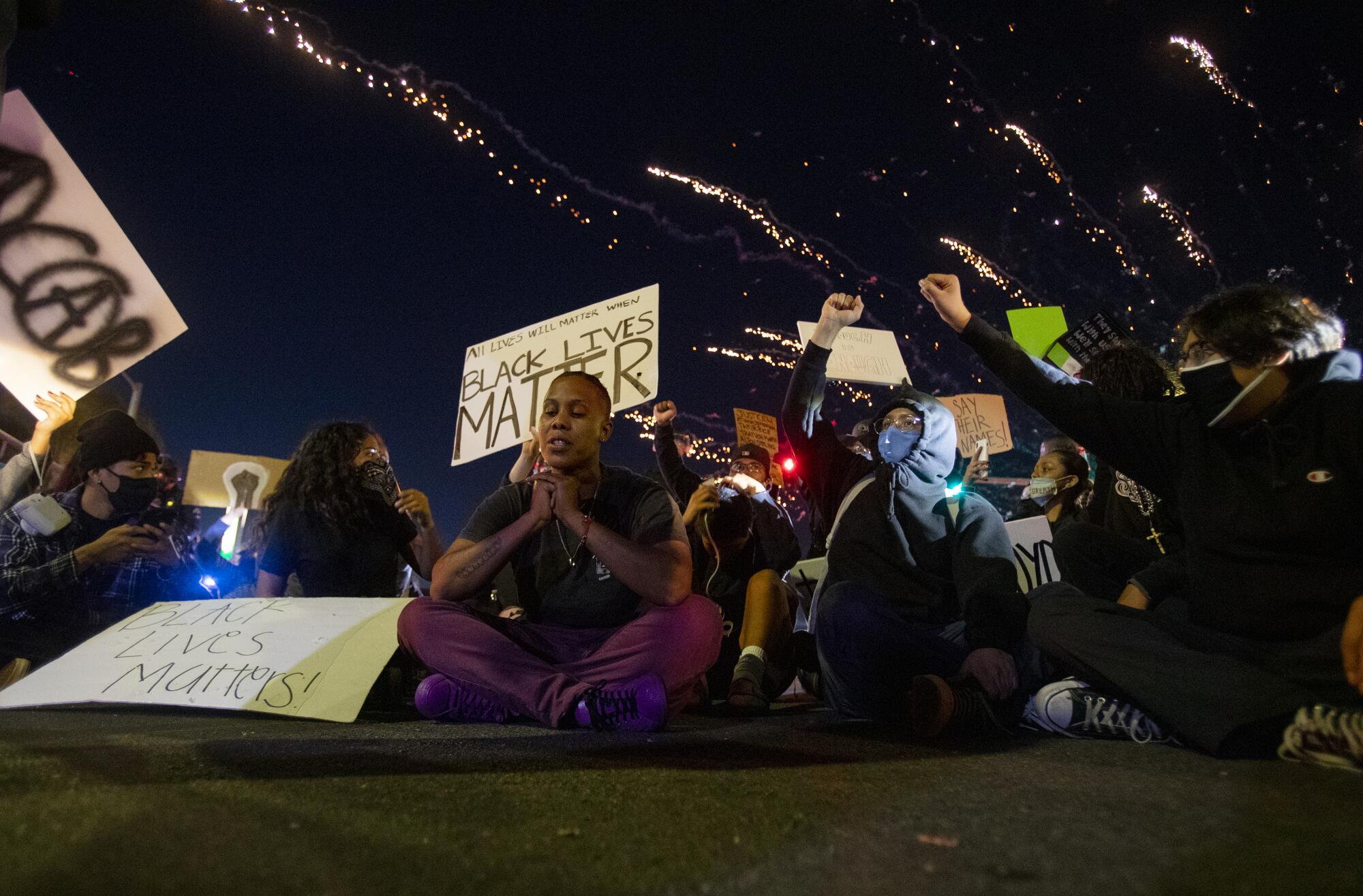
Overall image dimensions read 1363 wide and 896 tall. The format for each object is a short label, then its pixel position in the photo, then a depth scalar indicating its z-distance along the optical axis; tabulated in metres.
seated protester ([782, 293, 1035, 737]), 2.61
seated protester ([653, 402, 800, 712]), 3.72
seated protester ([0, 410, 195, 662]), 3.54
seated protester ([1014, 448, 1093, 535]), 4.80
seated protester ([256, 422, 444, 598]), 3.90
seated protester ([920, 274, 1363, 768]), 1.86
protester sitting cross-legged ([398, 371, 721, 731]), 2.59
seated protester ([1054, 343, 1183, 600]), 3.28
